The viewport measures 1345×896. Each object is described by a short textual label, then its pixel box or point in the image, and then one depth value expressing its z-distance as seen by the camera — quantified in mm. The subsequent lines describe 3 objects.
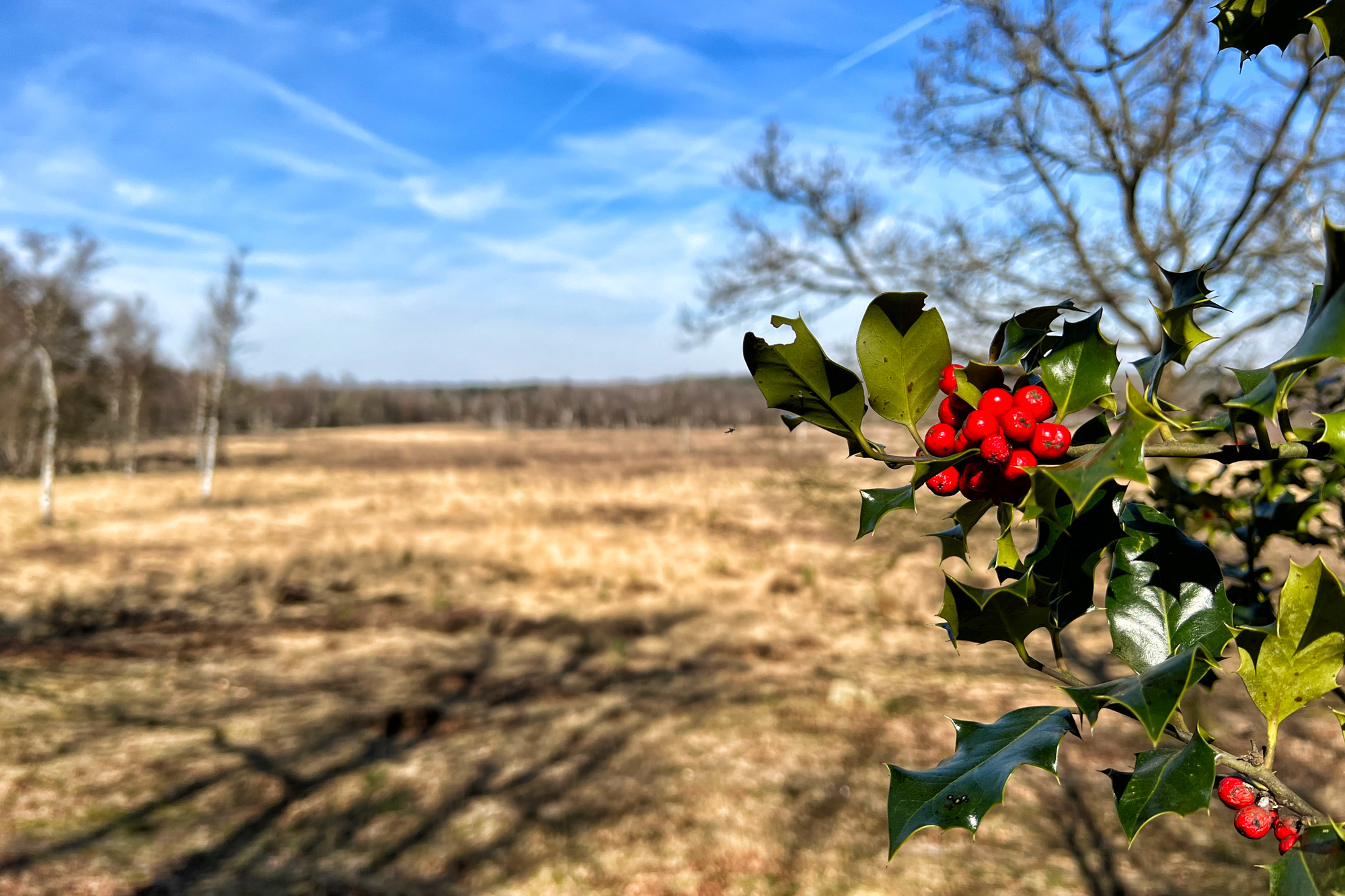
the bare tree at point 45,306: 16219
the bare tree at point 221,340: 20422
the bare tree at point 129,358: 26359
